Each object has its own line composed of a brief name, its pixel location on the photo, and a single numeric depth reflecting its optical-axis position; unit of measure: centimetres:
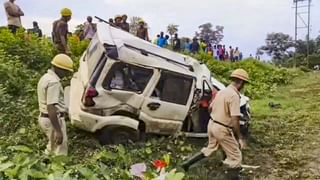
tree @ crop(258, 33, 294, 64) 4697
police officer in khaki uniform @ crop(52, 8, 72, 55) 1112
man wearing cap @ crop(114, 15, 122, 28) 1522
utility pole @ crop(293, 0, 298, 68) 3574
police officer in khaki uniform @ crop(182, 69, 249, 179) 753
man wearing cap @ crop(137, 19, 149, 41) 1566
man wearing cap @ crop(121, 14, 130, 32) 1500
